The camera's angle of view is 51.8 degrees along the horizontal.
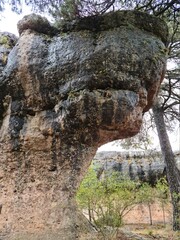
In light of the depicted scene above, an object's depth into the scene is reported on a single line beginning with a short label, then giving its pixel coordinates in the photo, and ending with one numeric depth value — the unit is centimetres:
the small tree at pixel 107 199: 358
